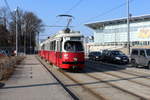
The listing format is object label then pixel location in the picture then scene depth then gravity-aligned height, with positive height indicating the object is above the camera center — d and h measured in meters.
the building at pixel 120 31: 51.29 +6.49
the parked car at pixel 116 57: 20.50 -0.81
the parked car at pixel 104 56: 23.34 -0.79
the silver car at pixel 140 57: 15.74 -0.65
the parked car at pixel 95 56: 26.32 -0.86
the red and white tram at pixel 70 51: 12.78 -0.02
